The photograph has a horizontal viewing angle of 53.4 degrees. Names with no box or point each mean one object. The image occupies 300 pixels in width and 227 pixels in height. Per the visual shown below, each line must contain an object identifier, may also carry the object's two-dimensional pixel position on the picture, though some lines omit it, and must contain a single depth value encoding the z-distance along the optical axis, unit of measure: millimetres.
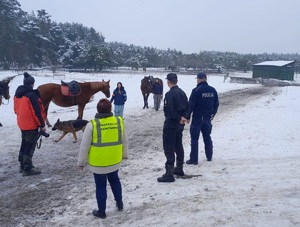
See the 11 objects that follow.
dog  8594
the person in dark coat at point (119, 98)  11562
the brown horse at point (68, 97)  9977
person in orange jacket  5984
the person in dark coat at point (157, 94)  14195
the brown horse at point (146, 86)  15102
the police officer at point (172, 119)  5320
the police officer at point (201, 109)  6332
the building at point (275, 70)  52547
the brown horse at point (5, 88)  12155
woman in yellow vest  4074
